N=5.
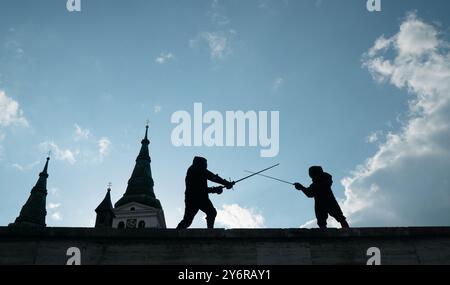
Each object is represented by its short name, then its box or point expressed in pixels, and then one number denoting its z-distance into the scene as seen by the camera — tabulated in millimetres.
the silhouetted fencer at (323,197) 8352
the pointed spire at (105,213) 51125
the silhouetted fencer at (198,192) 8141
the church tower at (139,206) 54625
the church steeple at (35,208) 54156
